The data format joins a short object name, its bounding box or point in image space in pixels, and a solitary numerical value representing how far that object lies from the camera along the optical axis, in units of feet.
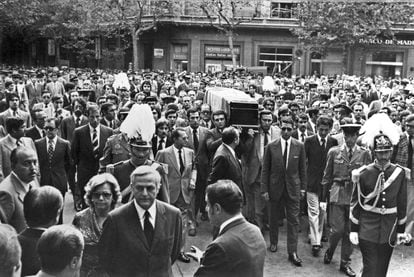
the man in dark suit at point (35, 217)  12.05
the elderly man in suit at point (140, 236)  12.87
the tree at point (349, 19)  110.32
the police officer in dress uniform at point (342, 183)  23.49
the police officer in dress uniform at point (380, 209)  18.42
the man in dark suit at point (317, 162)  26.04
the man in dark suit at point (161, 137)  26.58
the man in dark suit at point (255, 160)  27.63
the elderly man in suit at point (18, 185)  14.56
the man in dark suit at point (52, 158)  25.80
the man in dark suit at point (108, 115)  31.58
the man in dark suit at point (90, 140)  29.01
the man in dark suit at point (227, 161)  23.43
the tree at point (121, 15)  117.39
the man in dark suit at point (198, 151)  28.91
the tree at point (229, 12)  117.29
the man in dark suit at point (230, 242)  11.71
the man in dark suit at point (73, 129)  31.50
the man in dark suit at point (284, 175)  24.77
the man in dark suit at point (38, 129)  29.37
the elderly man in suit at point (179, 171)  24.81
